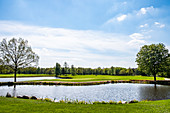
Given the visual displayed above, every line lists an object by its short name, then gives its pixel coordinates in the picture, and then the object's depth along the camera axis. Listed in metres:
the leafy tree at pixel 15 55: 44.81
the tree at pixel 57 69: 105.03
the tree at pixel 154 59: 54.16
